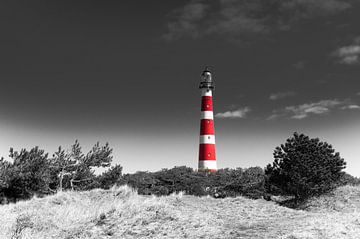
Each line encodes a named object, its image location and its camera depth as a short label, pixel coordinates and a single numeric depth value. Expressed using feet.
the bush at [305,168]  72.79
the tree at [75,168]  90.74
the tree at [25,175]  77.77
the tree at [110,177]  95.43
